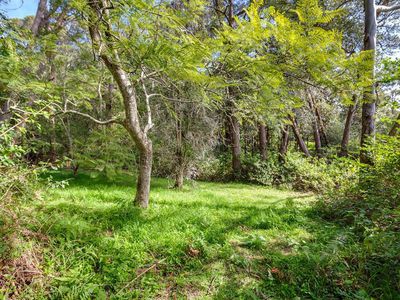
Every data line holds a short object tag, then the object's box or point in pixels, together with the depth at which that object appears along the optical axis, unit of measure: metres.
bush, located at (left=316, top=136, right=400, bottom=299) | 2.69
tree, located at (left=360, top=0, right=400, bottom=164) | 5.29
